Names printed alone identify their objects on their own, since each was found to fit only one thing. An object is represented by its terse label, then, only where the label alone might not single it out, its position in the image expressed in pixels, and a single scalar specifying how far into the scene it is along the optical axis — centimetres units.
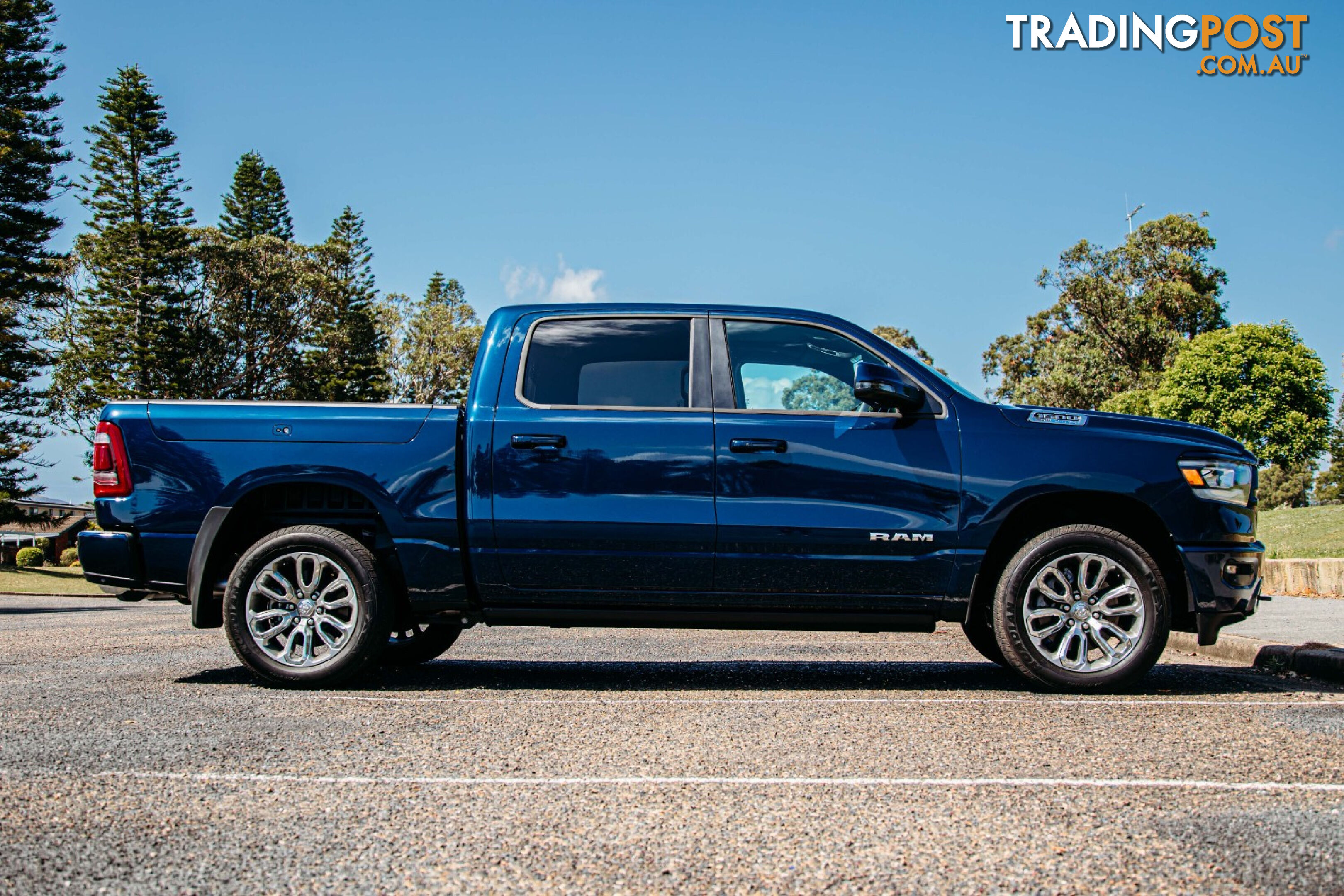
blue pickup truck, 556
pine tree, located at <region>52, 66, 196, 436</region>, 3803
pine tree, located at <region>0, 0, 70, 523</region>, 3275
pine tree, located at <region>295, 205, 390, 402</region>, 4869
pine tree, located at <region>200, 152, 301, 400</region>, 4094
